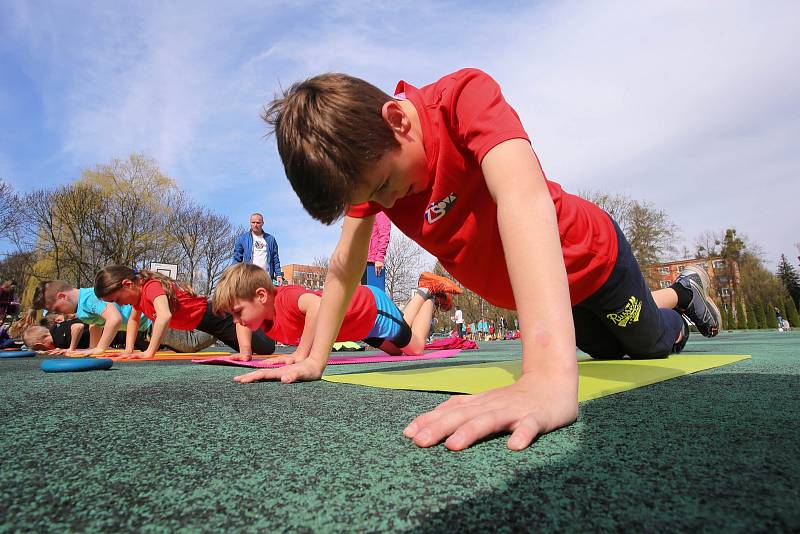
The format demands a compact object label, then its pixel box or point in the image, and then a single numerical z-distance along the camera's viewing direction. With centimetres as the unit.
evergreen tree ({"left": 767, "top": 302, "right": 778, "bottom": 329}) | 2694
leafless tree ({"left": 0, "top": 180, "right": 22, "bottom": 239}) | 1783
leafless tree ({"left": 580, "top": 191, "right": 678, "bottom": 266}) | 2620
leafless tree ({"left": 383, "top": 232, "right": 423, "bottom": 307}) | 3033
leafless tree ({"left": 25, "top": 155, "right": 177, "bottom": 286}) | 2030
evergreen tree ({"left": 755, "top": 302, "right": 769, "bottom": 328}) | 2723
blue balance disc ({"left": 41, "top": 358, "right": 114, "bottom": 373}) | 280
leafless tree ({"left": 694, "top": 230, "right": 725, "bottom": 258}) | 3622
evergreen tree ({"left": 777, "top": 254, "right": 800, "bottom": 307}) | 3766
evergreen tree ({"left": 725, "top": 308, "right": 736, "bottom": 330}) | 2685
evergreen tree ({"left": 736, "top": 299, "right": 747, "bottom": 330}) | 2765
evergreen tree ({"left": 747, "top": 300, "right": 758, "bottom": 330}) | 2705
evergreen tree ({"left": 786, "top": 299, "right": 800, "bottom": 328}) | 2580
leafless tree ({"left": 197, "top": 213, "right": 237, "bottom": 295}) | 2528
